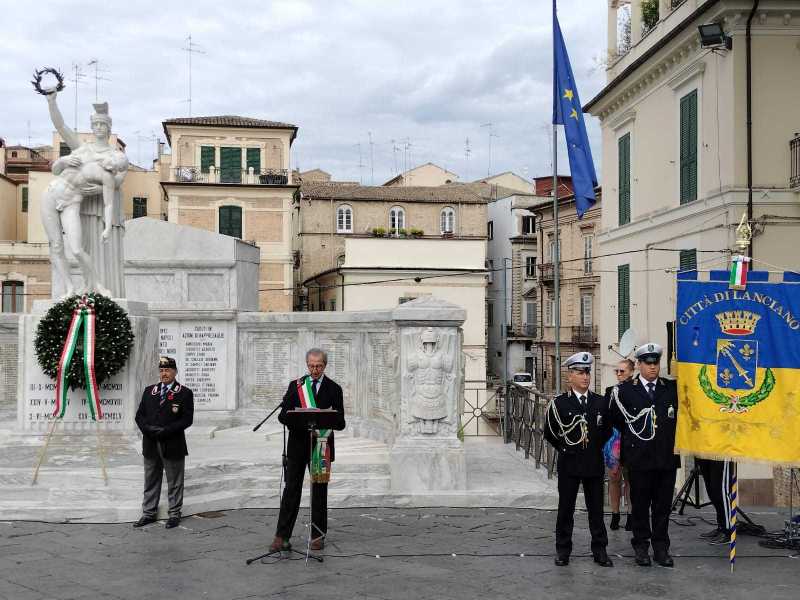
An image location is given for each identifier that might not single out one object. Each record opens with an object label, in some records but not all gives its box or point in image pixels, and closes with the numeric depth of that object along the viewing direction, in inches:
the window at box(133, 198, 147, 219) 2131.9
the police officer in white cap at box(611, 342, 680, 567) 300.0
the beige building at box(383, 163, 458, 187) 2492.6
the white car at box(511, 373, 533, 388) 1942.2
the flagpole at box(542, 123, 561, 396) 697.3
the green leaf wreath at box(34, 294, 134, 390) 409.4
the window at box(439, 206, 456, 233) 2098.9
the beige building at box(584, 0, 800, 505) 654.5
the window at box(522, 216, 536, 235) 2123.5
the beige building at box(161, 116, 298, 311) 1841.8
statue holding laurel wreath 428.8
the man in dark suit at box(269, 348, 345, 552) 307.4
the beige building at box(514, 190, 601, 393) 1728.6
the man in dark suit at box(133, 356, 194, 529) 349.4
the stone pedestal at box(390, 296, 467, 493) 394.3
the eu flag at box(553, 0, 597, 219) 771.4
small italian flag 313.0
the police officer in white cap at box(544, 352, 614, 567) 299.3
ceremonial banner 314.5
